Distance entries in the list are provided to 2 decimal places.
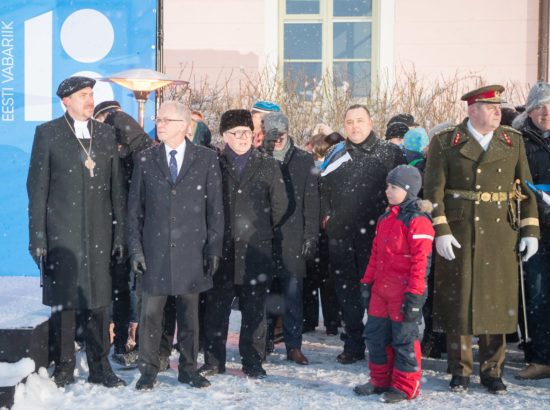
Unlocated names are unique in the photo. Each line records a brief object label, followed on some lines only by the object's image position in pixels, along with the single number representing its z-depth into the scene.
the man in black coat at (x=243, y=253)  4.84
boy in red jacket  4.19
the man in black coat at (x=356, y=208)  5.20
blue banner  7.76
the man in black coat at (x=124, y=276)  5.00
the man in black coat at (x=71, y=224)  4.55
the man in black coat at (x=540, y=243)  4.89
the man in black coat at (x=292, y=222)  5.17
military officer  4.51
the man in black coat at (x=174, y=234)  4.51
